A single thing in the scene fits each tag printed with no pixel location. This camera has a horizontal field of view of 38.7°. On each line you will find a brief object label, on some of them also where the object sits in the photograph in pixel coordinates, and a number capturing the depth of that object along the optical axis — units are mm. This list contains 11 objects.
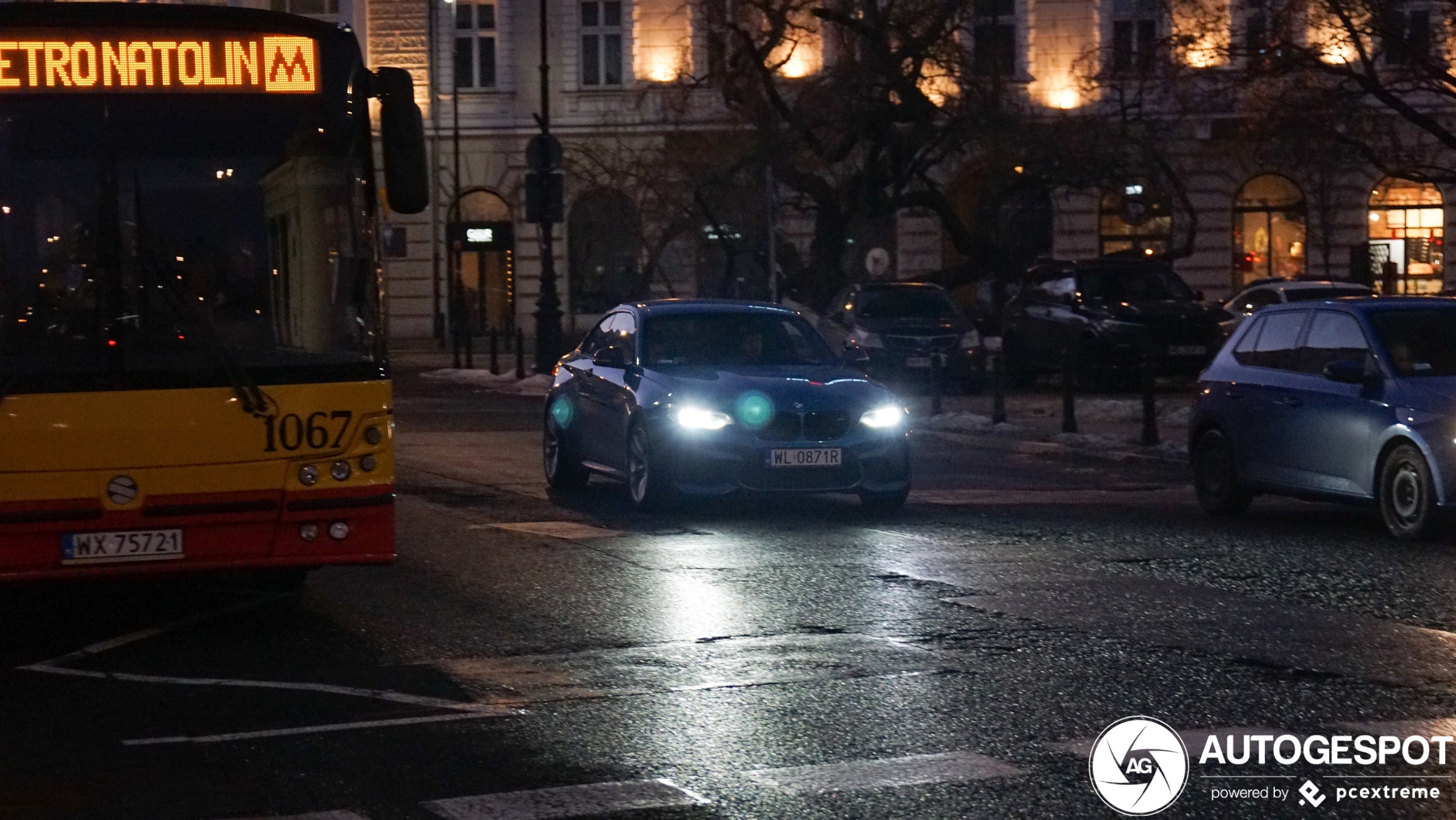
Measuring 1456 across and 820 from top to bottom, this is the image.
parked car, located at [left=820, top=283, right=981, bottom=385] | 29688
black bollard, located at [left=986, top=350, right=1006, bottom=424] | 23859
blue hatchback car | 12461
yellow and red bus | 8953
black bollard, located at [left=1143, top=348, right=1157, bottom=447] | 20656
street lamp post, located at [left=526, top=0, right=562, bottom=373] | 34031
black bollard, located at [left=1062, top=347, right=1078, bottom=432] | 22125
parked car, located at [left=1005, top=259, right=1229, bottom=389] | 28906
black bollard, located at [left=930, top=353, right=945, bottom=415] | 25734
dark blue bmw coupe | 14016
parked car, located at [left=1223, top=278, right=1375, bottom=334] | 29938
